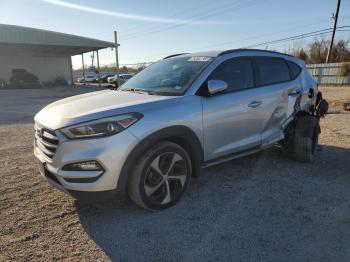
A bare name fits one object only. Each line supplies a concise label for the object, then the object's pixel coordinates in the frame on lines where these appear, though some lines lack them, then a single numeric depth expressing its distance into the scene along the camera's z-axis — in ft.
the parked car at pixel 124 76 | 113.87
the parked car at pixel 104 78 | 150.08
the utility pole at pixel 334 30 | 108.96
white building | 108.78
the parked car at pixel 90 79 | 164.86
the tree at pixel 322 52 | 126.11
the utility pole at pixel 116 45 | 99.10
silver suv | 10.61
